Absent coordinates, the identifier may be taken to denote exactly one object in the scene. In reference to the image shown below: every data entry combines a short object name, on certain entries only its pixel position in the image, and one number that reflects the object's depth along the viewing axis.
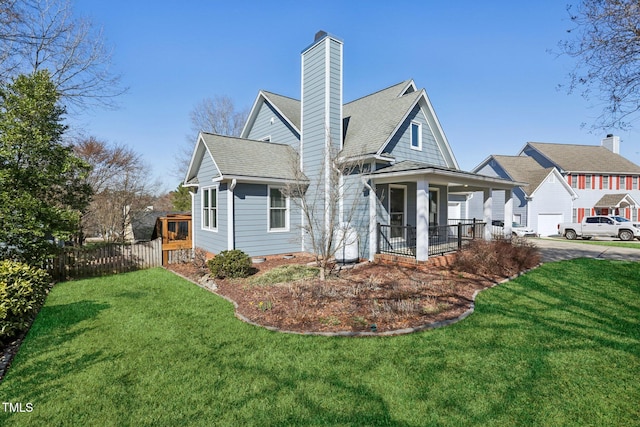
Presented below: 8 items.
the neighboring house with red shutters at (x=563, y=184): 25.23
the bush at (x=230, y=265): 8.95
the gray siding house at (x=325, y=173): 10.39
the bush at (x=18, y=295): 5.10
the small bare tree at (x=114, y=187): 17.62
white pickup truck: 20.05
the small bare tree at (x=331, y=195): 8.46
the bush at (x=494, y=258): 8.98
